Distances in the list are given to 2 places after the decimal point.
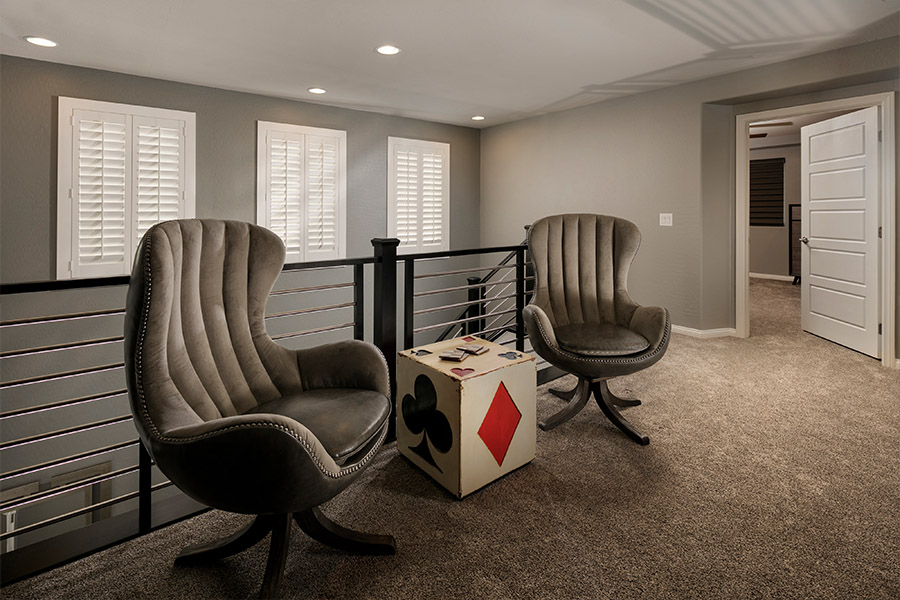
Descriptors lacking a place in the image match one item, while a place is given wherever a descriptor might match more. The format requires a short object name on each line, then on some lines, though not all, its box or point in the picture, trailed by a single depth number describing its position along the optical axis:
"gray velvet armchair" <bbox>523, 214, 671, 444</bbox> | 2.62
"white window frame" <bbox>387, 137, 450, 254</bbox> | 6.13
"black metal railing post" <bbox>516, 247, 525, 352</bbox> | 3.54
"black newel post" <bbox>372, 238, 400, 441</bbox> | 2.53
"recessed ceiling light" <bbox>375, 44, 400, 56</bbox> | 3.77
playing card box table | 1.98
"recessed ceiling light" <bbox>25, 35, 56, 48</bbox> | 3.48
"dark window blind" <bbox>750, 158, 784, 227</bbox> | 8.58
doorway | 3.86
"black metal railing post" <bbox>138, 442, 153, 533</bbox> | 1.76
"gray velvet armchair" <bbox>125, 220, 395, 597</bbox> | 1.24
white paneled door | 4.03
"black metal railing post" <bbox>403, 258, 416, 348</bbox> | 2.65
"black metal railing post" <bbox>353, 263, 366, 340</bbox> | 2.50
